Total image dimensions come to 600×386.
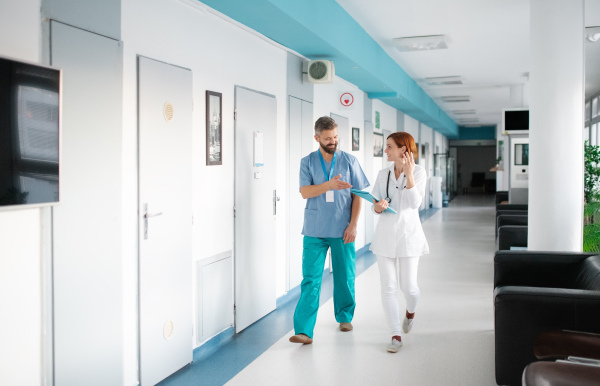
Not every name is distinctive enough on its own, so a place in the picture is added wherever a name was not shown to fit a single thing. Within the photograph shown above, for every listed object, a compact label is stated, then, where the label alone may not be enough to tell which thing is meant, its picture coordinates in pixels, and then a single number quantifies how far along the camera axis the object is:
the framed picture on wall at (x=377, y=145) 9.57
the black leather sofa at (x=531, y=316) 2.85
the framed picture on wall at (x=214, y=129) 4.00
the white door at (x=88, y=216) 2.64
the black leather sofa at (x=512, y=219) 6.72
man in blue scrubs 4.06
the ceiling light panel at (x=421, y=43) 6.58
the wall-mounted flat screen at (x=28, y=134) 2.28
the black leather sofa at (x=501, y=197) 10.91
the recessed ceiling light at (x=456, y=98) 12.88
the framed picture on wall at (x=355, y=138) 8.07
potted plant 4.94
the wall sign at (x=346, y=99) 6.93
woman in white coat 3.76
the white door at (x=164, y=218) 3.26
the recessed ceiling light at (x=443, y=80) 9.82
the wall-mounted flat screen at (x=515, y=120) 8.81
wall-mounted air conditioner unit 5.66
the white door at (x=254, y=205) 4.50
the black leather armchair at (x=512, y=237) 5.69
